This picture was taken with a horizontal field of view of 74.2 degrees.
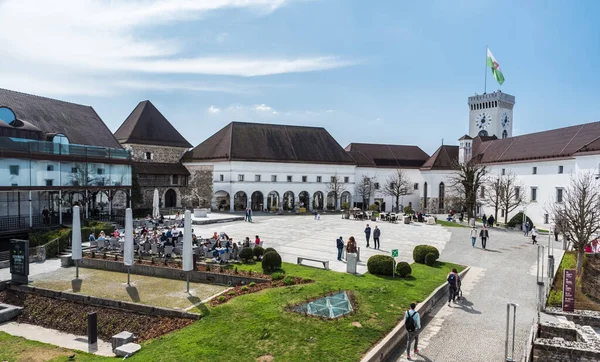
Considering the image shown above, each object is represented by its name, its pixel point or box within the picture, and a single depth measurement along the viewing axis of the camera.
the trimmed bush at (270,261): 18.08
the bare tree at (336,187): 55.59
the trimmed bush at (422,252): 20.77
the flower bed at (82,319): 13.03
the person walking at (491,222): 39.59
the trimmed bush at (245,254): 20.31
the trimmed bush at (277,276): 16.92
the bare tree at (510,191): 42.59
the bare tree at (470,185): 43.41
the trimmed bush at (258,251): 20.86
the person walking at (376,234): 25.08
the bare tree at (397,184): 59.22
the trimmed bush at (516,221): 38.88
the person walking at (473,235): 26.78
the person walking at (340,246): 21.47
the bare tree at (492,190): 44.00
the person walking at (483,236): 26.12
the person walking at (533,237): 28.77
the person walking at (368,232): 25.48
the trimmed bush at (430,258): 20.44
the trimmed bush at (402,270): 17.68
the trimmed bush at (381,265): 17.81
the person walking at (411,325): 10.99
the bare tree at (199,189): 52.31
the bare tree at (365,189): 59.75
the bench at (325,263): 19.22
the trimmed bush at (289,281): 16.11
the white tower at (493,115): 86.06
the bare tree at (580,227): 19.92
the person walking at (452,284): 15.08
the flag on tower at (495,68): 76.81
